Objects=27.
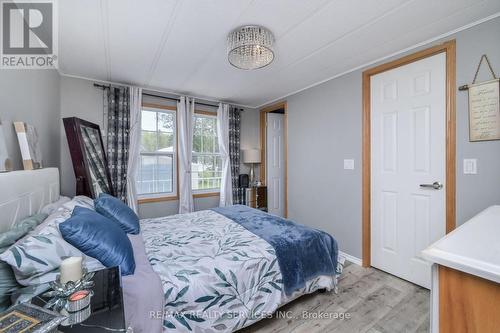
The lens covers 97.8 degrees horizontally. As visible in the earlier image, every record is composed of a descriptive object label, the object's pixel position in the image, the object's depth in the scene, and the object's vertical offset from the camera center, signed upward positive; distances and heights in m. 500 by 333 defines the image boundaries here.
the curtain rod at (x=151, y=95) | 3.04 +1.13
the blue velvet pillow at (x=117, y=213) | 1.81 -0.40
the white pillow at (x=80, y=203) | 1.69 -0.31
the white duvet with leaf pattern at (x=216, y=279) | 1.30 -0.74
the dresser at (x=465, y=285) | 0.68 -0.41
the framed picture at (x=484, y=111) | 1.73 +0.44
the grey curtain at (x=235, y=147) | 4.13 +0.35
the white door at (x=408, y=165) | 2.10 +0.00
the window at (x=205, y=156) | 3.93 +0.19
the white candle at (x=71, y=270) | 0.91 -0.44
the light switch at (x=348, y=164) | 2.78 +0.01
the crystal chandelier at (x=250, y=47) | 1.84 +1.04
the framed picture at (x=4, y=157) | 1.29 +0.06
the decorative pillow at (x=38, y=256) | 0.93 -0.41
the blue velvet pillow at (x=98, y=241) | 1.16 -0.41
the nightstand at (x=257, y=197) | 4.25 -0.62
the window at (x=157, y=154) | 3.47 +0.20
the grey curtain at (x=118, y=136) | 3.09 +0.45
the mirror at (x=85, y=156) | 2.36 +0.12
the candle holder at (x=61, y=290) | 0.83 -0.50
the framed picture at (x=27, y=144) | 1.54 +0.17
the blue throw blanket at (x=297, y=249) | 1.73 -0.71
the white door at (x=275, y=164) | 4.43 +0.03
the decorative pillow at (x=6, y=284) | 0.91 -0.50
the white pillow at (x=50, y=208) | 1.60 -0.31
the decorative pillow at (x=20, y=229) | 1.06 -0.34
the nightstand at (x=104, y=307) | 0.74 -0.54
